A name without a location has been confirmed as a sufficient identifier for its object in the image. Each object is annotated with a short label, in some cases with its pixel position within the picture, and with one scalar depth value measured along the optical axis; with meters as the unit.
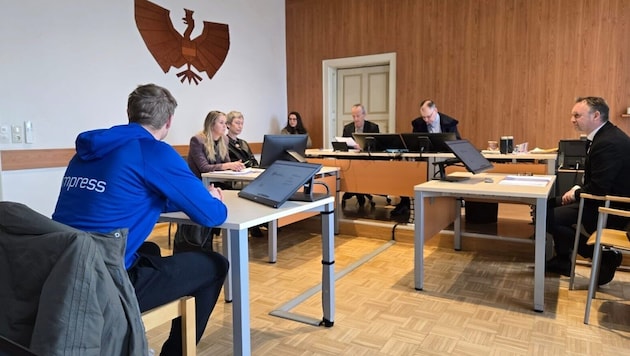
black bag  2.70
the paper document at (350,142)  4.52
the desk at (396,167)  3.79
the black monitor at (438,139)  3.79
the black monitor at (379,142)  4.07
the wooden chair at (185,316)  1.42
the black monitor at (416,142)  3.88
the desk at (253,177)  3.32
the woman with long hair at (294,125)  6.55
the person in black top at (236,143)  4.24
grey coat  0.98
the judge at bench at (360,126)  5.53
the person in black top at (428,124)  4.96
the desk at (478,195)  2.49
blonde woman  3.70
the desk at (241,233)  1.65
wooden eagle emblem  4.86
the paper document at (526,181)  2.83
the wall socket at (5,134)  3.67
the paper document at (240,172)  3.46
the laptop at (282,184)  1.93
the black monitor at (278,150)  3.30
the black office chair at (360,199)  5.58
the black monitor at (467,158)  2.97
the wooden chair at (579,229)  2.52
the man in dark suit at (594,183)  2.63
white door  6.53
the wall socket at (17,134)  3.74
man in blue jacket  1.39
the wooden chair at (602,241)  2.21
